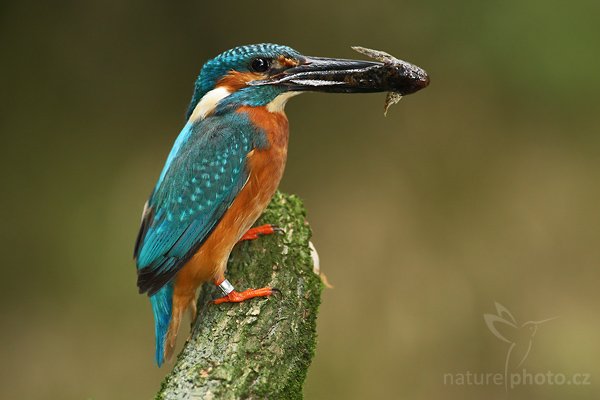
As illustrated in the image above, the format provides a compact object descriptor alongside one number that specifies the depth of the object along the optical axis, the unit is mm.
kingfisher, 5449
